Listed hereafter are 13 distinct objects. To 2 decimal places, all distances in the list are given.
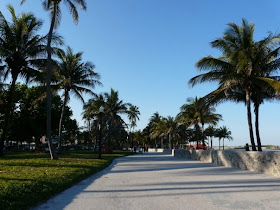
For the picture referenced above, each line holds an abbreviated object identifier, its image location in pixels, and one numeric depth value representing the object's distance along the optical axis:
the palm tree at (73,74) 19.20
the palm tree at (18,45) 15.64
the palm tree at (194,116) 28.83
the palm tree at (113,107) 32.30
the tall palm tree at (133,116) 49.16
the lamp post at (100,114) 15.78
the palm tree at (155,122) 47.80
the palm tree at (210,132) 59.08
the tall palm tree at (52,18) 13.24
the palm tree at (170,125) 42.24
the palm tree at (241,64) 12.64
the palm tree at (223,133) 62.08
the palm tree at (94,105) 31.30
